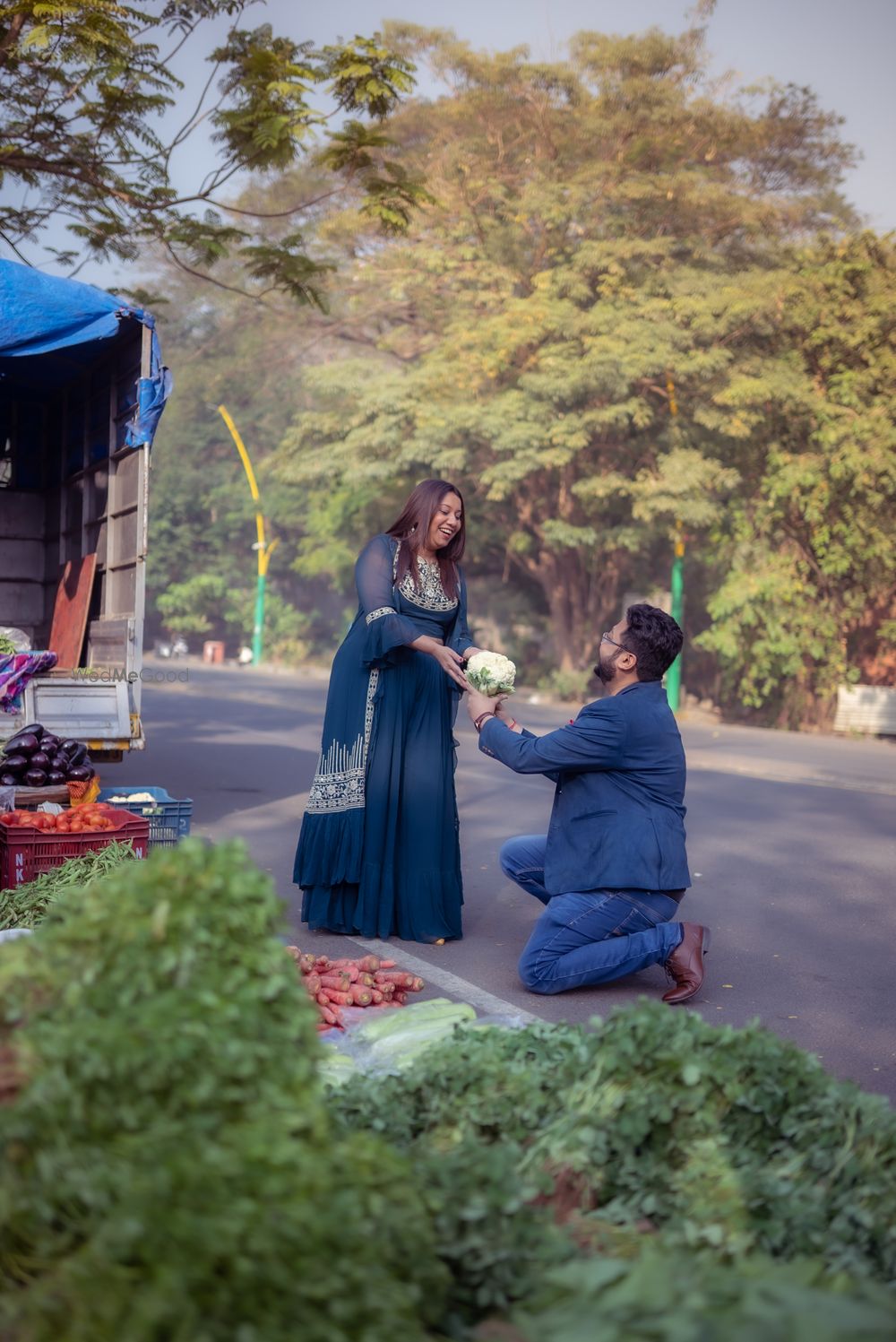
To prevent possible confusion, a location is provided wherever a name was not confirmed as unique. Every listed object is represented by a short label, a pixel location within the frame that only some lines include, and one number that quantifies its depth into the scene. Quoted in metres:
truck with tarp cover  8.55
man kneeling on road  5.42
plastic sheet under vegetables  4.33
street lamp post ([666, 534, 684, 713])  26.47
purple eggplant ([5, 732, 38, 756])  7.42
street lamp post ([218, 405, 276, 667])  43.31
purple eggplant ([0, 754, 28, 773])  7.36
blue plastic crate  7.48
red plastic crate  6.13
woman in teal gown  6.45
